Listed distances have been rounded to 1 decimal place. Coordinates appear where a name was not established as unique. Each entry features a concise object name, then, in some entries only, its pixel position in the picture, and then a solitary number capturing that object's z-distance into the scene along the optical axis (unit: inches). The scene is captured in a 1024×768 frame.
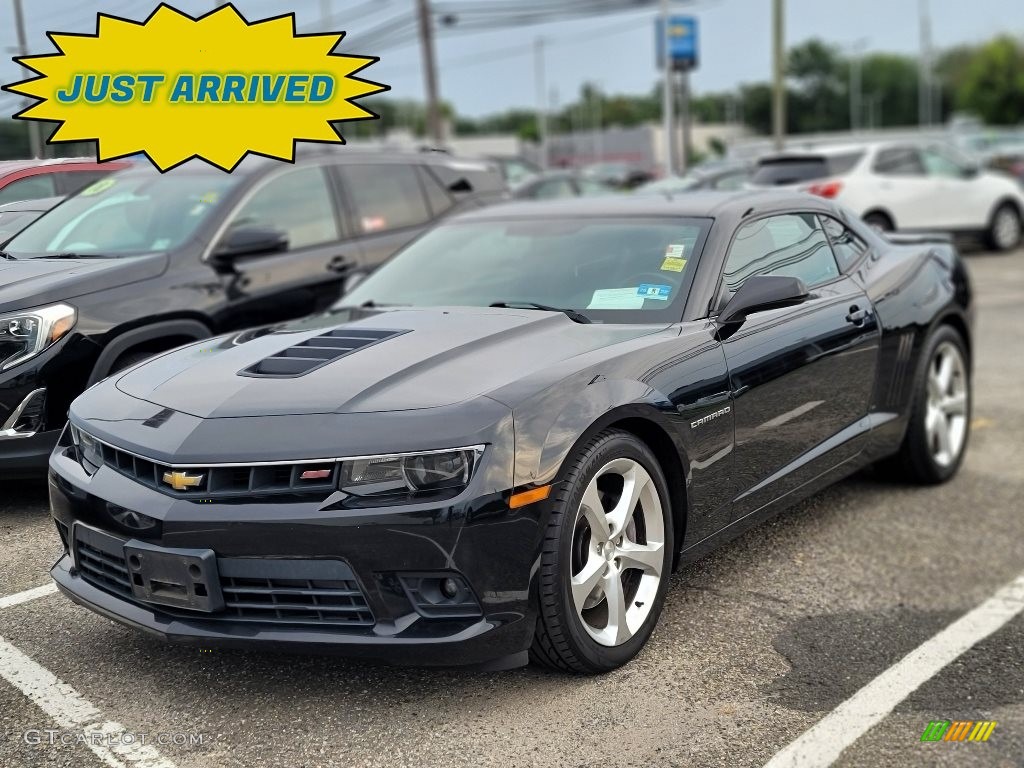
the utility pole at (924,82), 2965.1
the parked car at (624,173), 1352.2
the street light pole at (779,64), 887.1
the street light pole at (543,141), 2566.2
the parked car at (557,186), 590.6
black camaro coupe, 118.6
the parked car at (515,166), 703.1
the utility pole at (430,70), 957.2
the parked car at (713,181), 590.6
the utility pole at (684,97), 1252.2
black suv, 169.9
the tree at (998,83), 2797.7
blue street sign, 1054.4
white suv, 550.9
